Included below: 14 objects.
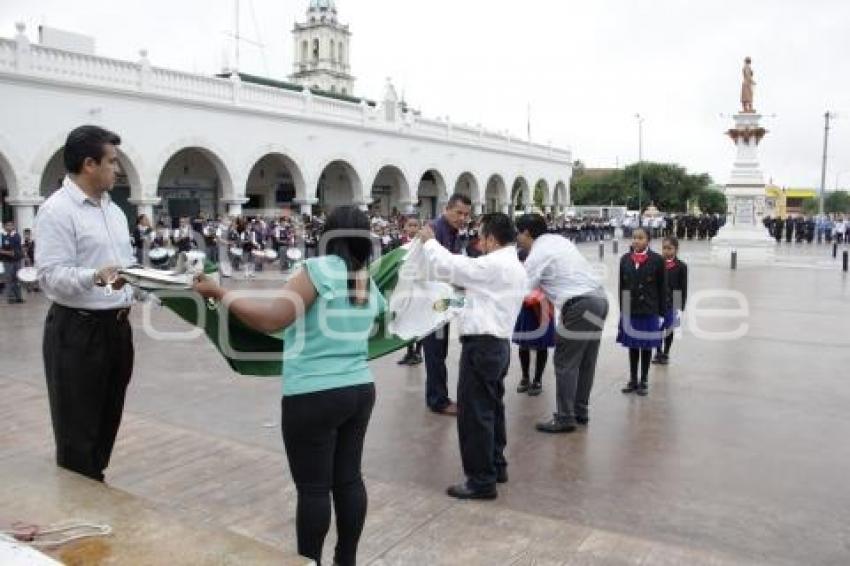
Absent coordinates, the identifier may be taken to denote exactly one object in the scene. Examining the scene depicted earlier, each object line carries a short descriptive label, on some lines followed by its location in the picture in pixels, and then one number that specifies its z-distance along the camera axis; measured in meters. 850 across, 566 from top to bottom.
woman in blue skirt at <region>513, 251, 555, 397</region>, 7.80
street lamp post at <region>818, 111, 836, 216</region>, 49.39
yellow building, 72.24
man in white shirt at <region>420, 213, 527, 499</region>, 4.84
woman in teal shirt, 3.21
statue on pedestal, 26.69
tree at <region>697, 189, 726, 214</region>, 77.22
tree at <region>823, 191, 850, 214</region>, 105.38
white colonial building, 18.69
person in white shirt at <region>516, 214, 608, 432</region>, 6.28
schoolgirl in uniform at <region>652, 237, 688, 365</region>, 8.97
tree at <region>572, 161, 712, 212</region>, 73.19
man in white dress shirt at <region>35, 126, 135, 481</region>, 3.49
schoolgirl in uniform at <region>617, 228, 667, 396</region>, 7.64
